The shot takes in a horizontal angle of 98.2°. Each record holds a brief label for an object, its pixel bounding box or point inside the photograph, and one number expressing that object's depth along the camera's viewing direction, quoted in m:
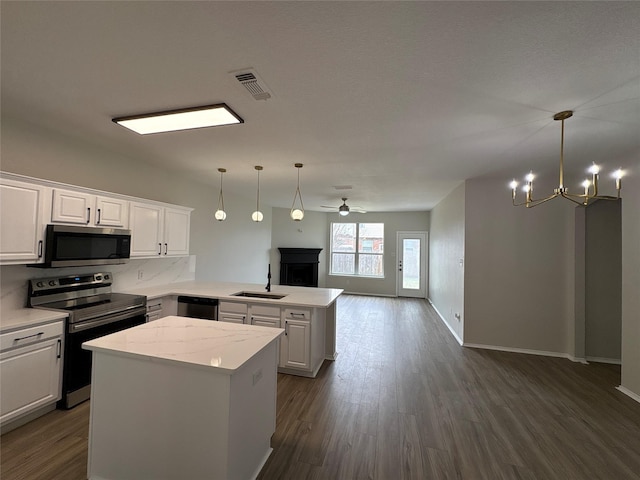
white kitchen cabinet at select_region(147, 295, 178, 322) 3.35
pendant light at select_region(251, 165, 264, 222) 3.99
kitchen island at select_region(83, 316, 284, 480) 1.46
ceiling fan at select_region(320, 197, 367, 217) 5.92
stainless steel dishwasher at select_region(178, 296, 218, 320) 3.46
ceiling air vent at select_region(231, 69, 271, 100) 1.73
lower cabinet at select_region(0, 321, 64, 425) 2.05
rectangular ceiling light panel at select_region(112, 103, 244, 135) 2.20
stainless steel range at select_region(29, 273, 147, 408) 2.44
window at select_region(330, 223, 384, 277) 8.57
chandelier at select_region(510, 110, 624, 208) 2.01
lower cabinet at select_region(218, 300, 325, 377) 3.14
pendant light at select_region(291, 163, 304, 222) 3.67
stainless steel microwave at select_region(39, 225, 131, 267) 2.49
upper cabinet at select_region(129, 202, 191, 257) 3.39
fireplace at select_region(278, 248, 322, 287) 8.14
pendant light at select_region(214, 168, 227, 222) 3.98
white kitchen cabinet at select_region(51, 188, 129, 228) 2.56
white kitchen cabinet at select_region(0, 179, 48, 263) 2.20
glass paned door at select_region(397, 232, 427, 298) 8.15
